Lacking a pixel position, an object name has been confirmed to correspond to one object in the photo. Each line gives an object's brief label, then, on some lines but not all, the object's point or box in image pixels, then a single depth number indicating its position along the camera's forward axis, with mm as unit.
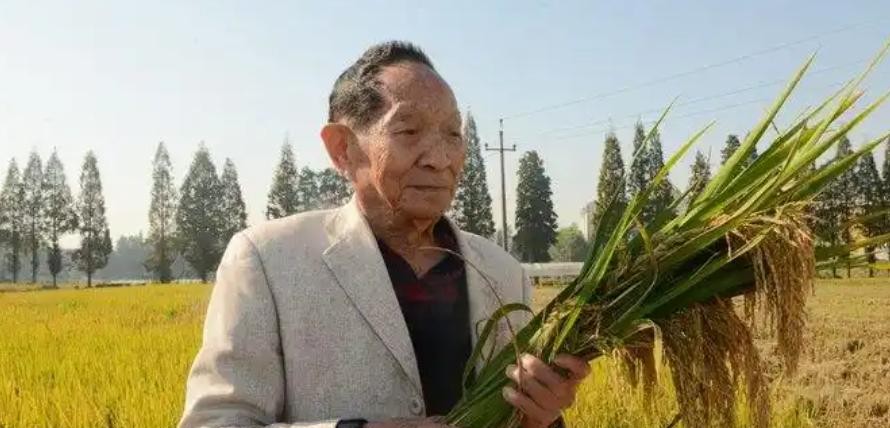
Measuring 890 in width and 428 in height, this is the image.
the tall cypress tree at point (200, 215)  53625
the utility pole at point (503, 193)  36781
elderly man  1713
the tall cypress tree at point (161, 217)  53688
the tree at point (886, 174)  46225
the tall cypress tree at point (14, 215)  56781
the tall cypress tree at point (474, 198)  49188
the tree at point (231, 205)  53969
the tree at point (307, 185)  60406
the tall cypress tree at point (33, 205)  56344
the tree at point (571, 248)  78562
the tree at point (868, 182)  44178
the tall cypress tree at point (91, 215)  55469
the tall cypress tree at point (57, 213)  55906
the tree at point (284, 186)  53781
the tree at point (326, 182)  53344
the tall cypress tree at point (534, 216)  55469
